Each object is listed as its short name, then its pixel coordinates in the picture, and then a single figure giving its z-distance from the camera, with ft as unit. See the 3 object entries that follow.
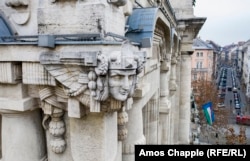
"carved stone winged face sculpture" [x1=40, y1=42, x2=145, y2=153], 9.06
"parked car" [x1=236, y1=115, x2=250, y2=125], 133.87
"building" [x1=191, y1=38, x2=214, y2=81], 206.49
